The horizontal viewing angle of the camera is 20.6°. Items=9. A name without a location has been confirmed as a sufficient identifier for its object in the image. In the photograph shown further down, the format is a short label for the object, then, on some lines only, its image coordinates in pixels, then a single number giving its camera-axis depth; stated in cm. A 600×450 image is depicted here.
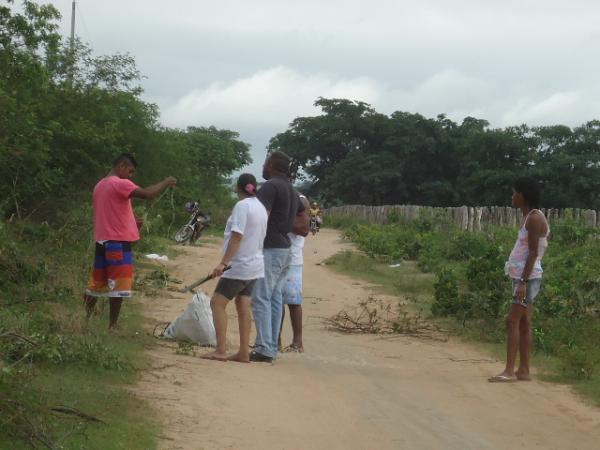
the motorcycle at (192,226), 4134
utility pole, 5515
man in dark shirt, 1459
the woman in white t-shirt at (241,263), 1405
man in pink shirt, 1474
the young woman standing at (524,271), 1397
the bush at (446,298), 2087
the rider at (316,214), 6567
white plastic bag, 1545
